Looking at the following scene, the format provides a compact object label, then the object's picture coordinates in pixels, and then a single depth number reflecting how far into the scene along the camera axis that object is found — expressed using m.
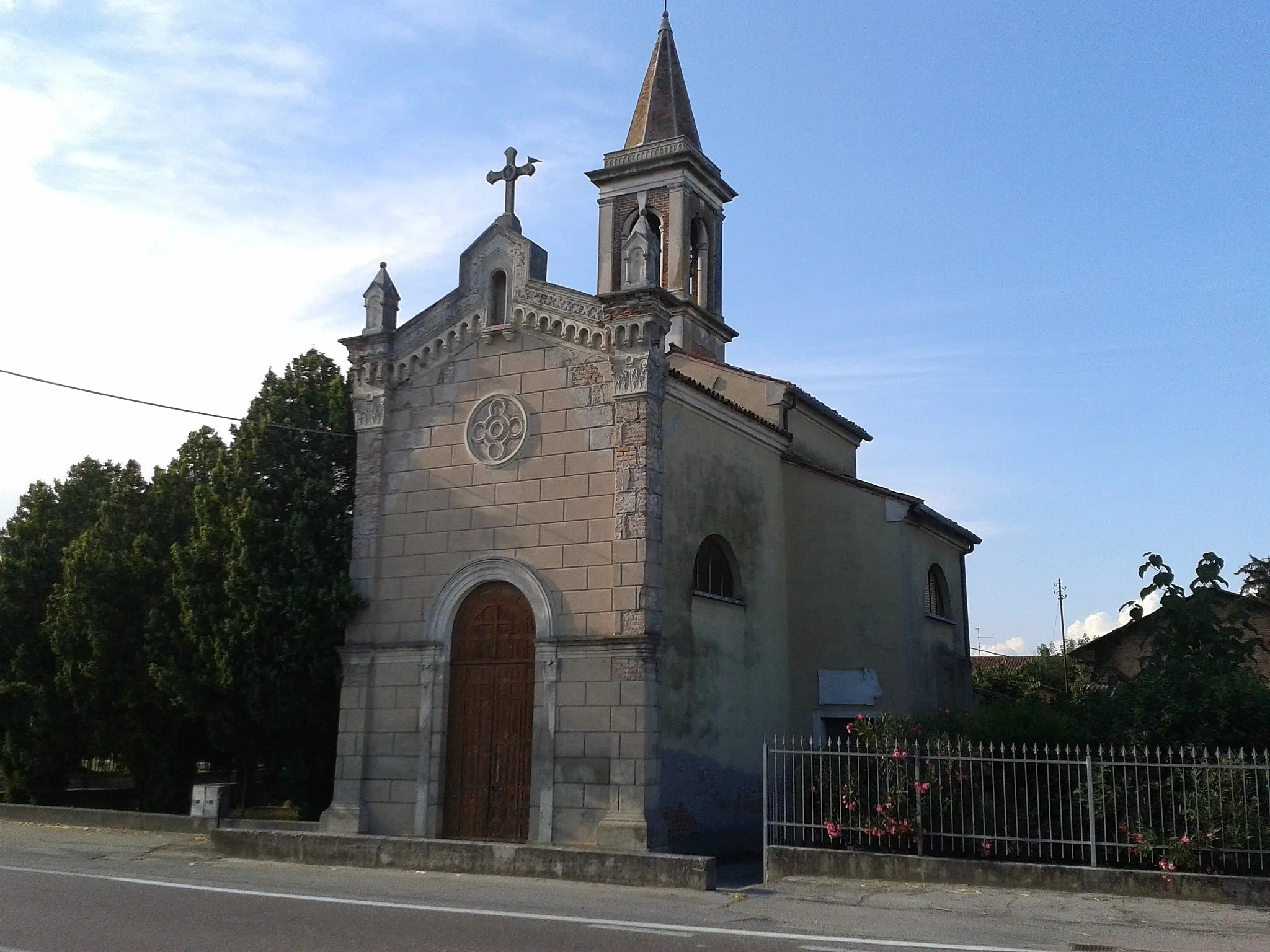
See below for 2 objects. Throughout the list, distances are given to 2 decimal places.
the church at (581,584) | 15.25
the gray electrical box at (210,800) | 17.16
